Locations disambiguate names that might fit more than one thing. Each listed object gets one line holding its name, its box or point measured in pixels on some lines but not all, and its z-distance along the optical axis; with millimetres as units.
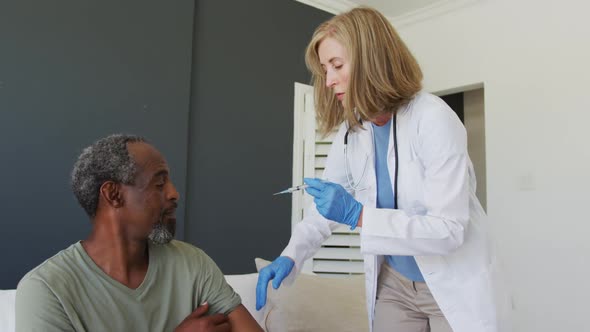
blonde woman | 1123
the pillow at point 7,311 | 1262
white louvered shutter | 3225
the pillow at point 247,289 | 1656
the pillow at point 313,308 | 1679
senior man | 1049
